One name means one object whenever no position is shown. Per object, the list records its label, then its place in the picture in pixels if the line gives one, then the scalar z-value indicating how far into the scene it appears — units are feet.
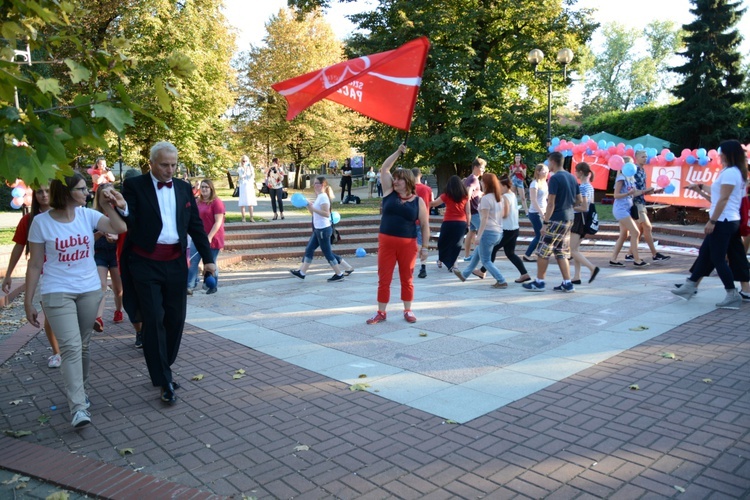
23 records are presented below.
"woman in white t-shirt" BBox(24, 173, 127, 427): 14.28
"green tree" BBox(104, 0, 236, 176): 81.87
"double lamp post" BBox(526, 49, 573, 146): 56.49
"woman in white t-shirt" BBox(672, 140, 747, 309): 23.31
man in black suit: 15.37
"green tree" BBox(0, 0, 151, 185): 8.63
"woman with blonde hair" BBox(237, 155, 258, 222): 54.03
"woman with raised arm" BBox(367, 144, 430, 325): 22.97
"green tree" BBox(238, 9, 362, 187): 123.75
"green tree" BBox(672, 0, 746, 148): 92.63
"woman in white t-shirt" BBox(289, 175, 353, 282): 33.04
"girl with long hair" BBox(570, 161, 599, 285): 30.35
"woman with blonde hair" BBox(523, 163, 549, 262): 35.94
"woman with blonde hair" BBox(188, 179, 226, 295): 28.89
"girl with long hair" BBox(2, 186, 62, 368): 17.17
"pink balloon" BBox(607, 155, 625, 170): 51.06
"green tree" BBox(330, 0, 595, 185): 71.41
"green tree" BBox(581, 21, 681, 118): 221.87
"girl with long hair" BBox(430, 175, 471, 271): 32.91
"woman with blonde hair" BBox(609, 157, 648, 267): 34.81
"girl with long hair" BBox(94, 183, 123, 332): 22.24
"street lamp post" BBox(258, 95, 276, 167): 126.57
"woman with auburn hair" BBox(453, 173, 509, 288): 29.91
